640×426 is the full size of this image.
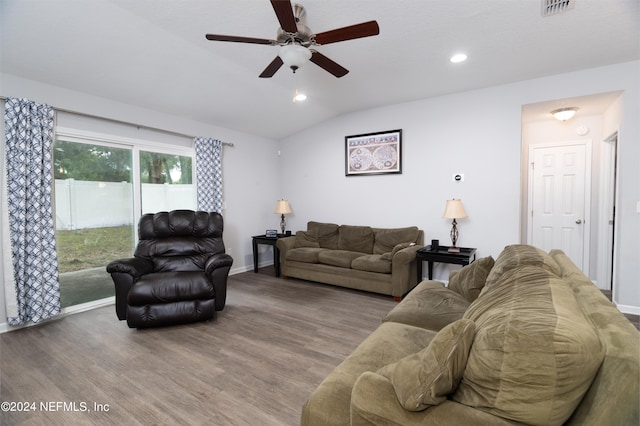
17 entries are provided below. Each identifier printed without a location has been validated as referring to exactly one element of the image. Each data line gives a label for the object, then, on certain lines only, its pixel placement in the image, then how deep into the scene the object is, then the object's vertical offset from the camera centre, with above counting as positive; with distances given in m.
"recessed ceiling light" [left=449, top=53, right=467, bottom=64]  3.08 +1.54
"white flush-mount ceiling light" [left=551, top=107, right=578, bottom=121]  3.80 +1.15
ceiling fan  1.91 +1.16
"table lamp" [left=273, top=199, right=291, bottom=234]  5.40 -0.09
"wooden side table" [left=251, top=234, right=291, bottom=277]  5.04 -0.71
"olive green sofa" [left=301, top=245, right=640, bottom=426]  0.83 -0.53
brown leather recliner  2.92 -0.75
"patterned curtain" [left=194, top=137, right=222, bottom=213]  4.62 +0.48
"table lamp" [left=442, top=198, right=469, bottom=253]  3.85 -0.12
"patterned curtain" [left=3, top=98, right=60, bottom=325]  2.92 -0.07
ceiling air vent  2.27 +1.54
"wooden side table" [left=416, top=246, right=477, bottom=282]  3.63 -0.68
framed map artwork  4.66 +0.82
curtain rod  3.25 +1.05
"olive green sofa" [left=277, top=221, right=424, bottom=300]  3.87 -0.78
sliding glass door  3.42 +0.04
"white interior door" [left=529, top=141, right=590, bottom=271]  4.12 +0.05
